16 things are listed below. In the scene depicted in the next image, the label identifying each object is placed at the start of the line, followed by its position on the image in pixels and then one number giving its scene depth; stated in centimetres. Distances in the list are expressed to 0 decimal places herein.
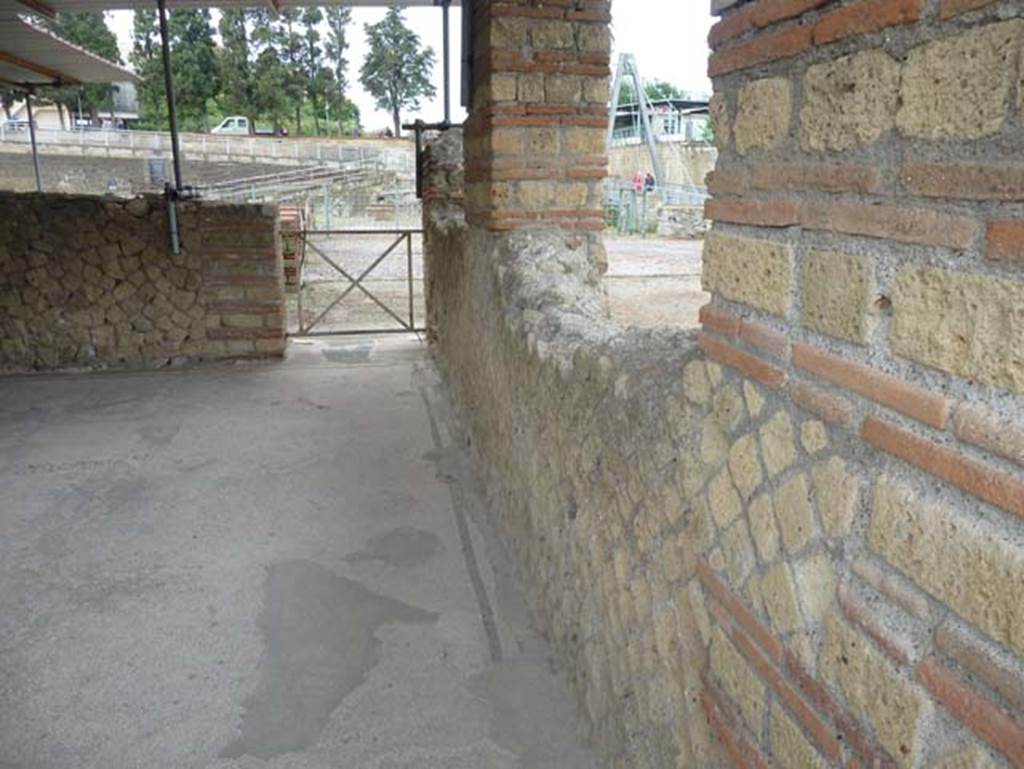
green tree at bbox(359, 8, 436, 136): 4572
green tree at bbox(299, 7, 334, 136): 4288
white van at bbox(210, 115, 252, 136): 3666
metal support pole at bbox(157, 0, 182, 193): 592
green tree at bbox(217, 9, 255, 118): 3797
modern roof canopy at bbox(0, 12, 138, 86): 636
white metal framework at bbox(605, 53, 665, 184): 2303
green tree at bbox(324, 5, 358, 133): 4494
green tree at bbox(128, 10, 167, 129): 3612
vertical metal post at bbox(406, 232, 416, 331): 749
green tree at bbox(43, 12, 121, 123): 3547
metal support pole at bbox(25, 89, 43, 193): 854
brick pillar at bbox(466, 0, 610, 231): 342
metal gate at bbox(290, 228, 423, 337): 789
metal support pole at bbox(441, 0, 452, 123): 559
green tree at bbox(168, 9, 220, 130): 3731
